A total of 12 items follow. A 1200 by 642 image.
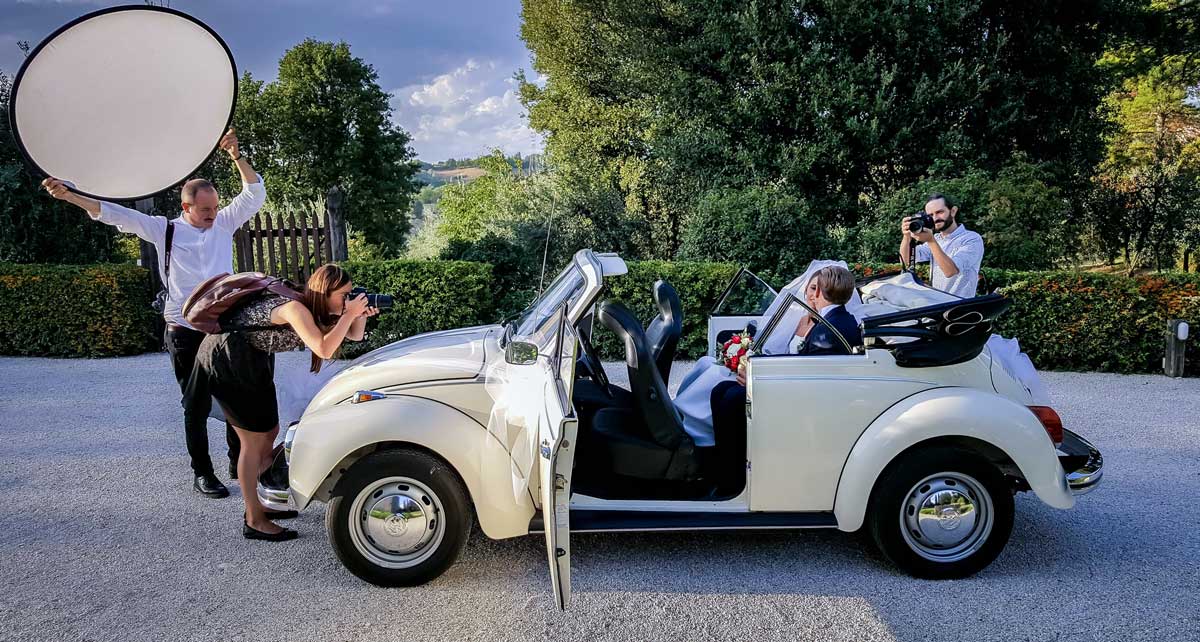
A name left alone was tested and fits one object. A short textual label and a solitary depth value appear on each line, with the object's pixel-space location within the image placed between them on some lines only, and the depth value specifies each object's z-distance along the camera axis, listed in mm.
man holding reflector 5078
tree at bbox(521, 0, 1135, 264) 13867
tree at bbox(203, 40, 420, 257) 30859
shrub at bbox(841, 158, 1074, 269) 10539
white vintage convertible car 3754
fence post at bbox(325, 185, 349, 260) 11695
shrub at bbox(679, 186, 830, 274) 10547
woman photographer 4094
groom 4016
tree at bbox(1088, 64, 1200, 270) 15250
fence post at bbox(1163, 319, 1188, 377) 8492
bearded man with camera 5504
